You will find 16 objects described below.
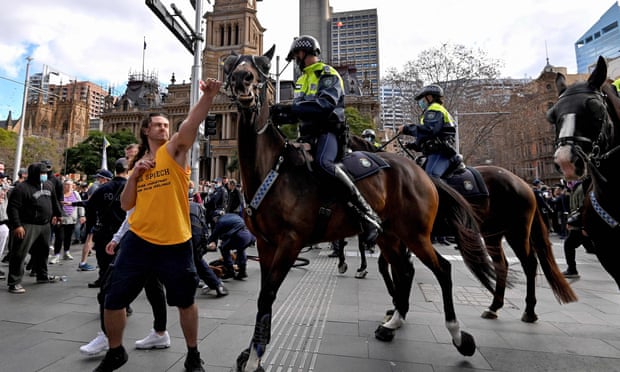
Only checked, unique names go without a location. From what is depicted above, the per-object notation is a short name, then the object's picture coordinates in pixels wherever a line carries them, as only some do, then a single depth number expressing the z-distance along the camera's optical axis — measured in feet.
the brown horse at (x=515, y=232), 14.75
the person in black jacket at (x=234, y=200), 25.98
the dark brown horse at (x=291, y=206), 9.23
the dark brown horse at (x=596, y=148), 8.40
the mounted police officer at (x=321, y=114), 10.26
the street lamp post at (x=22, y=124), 63.67
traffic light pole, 39.47
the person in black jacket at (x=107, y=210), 15.31
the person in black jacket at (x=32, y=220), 20.31
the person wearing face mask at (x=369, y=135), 27.45
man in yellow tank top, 8.46
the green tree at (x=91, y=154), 185.76
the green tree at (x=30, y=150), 139.74
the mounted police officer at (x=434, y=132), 16.11
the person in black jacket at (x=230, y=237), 22.02
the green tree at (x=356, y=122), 110.37
